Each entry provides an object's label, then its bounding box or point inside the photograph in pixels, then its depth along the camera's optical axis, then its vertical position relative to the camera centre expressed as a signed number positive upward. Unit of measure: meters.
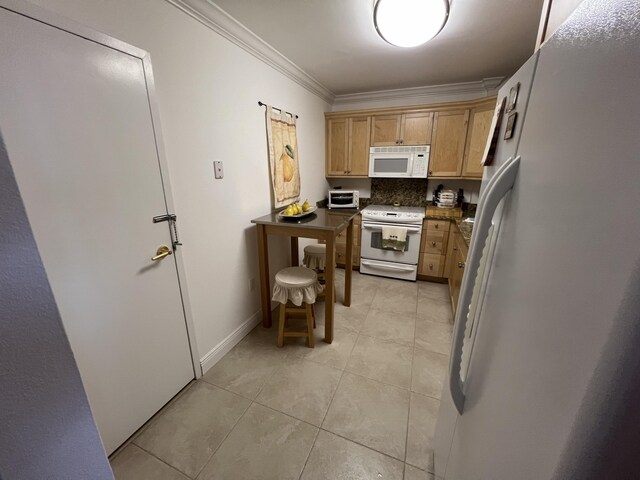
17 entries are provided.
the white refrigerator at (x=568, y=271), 0.24 -0.13
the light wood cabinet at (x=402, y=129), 3.10 +0.45
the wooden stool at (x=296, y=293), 1.97 -0.96
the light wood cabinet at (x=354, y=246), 3.38 -1.06
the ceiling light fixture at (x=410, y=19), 1.41 +0.82
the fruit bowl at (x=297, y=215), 2.20 -0.42
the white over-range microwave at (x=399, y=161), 3.16 +0.07
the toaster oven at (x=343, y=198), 3.36 -0.41
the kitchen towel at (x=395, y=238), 3.08 -0.84
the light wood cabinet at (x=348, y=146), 3.38 +0.27
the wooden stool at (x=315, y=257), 2.54 -0.88
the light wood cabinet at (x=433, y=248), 3.04 -0.95
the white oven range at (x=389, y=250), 3.10 -0.96
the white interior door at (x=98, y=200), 0.89 -0.15
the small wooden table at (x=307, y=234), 1.96 -0.53
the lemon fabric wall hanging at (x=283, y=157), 2.32 +0.08
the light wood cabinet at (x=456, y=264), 2.17 -0.94
